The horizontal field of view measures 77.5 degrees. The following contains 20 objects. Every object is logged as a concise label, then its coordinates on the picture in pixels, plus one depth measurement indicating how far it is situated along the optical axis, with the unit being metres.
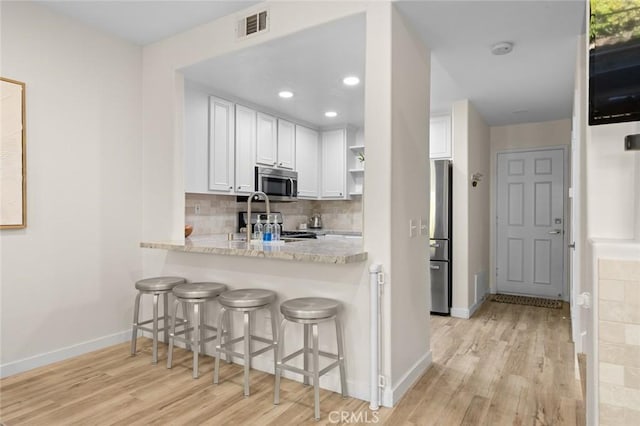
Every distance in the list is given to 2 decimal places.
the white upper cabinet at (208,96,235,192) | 4.04
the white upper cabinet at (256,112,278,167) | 4.66
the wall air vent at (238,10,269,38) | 2.79
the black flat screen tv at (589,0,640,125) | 1.37
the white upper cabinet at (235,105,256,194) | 4.36
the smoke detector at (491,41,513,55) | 2.93
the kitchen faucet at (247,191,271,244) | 3.13
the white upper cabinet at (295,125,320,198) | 5.40
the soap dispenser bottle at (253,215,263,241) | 3.36
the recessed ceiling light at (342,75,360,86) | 3.65
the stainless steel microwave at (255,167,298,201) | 4.64
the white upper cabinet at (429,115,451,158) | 4.89
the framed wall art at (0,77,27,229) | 2.63
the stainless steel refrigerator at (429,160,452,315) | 4.42
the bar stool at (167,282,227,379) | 2.69
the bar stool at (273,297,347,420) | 2.21
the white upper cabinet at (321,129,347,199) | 5.69
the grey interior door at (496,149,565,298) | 5.35
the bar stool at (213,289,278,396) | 2.45
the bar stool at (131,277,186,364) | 2.94
